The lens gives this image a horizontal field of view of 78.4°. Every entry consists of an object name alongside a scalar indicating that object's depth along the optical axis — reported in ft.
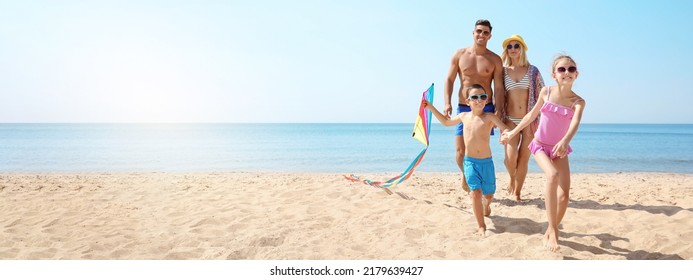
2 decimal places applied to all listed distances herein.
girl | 10.79
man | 15.83
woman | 15.96
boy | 12.69
